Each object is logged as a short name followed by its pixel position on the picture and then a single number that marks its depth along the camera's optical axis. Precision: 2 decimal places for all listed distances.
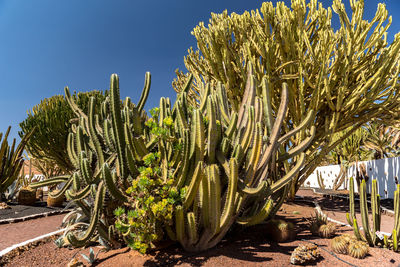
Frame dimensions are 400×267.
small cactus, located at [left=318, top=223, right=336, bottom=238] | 4.03
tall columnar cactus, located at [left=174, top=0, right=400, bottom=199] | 6.18
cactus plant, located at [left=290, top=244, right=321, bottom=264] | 3.01
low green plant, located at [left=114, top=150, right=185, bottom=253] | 2.86
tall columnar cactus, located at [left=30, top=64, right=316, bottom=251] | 2.97
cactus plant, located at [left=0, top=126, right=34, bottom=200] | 9.26
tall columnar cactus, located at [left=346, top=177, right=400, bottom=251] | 3.65
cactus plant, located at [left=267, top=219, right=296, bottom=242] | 3.72
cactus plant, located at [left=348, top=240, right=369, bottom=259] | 3.27
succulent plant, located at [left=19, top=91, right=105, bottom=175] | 10.74
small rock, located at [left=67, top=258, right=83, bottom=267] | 3.09
